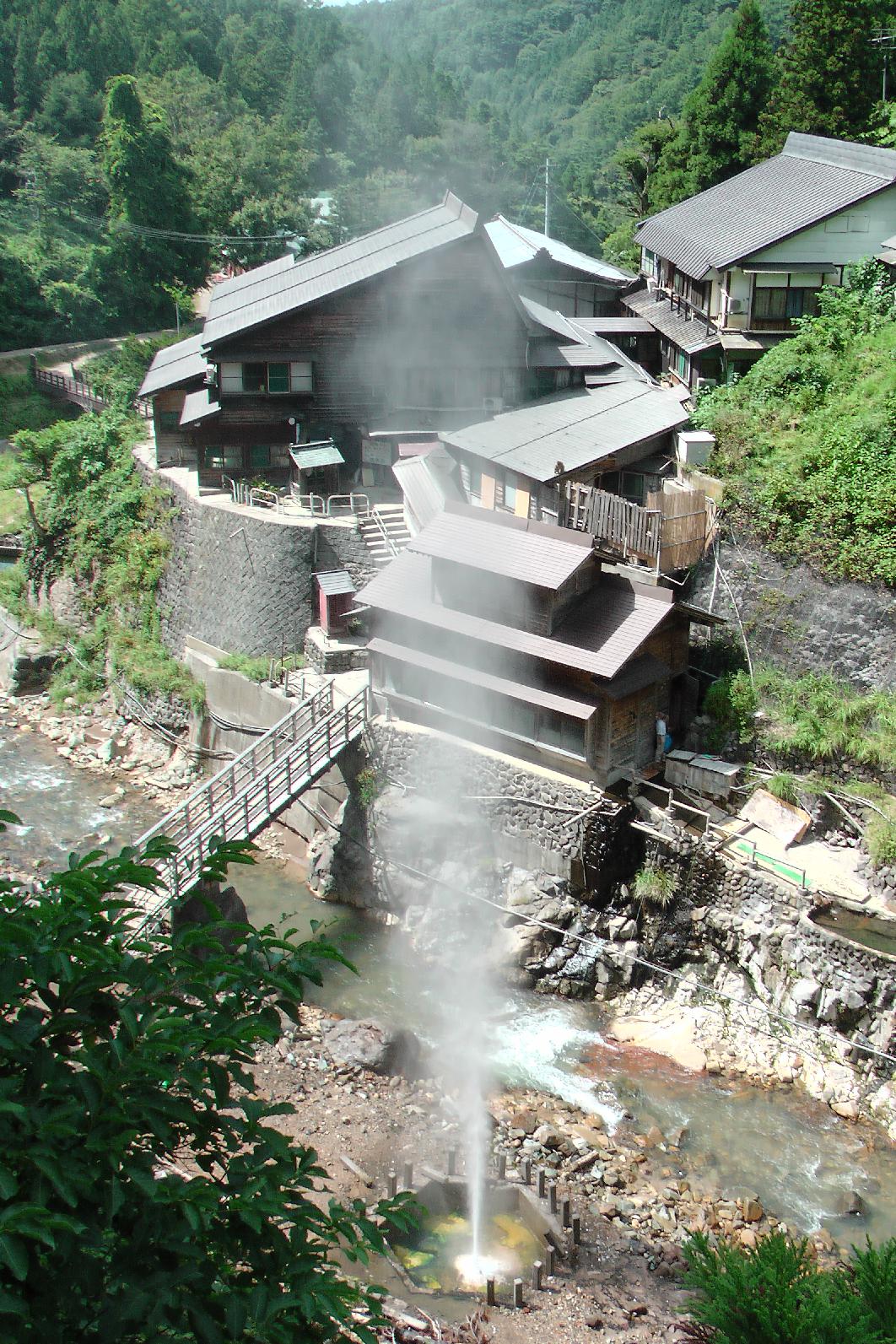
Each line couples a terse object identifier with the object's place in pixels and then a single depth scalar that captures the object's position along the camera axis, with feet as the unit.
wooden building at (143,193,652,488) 101.19
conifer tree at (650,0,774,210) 131.75
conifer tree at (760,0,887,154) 119.65
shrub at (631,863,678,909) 70.13
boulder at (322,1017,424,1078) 62.49
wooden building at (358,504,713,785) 71.61
